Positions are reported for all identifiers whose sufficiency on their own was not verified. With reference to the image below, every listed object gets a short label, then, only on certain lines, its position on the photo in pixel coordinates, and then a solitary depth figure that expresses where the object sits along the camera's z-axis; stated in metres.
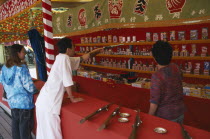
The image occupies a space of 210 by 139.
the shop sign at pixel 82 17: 4.78
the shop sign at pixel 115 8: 3.78
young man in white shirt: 2.02
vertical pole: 3.69
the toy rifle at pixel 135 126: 1.29
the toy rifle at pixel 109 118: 1.50
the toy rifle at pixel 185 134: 1.27
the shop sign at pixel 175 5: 2.90
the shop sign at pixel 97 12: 4.20
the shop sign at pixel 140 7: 3.38
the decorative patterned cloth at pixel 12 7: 3.99
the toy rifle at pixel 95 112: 1.70
